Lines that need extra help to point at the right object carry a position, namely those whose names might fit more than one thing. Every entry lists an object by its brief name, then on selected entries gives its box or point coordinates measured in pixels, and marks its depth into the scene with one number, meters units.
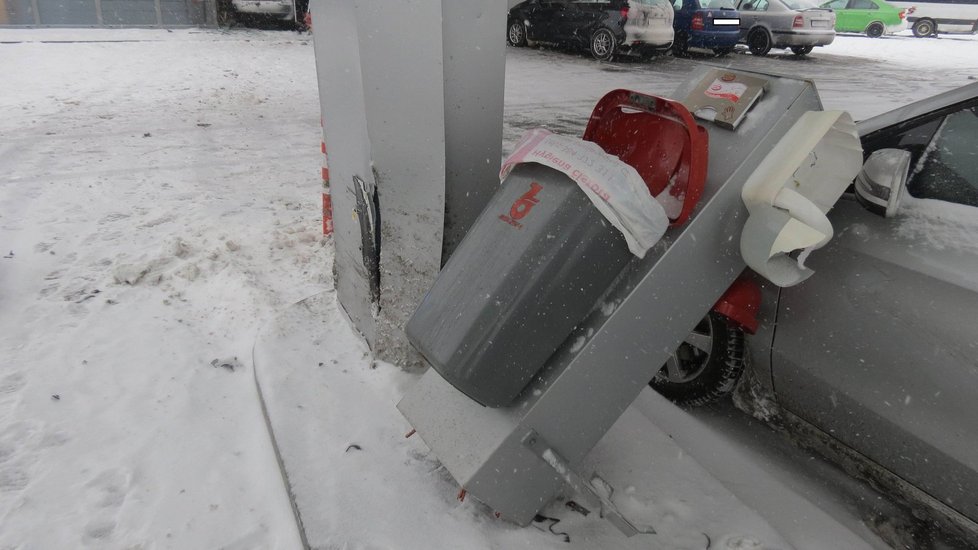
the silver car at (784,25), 15.35
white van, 23.12
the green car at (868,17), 21.33
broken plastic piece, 1.72
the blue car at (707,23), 14.33
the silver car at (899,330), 1.93
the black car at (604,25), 13.08
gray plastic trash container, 1.79
